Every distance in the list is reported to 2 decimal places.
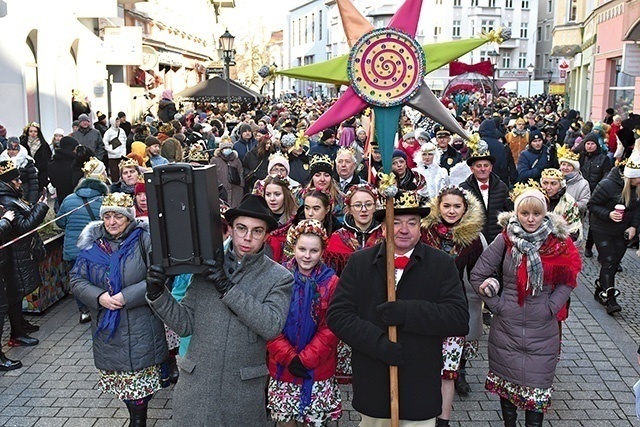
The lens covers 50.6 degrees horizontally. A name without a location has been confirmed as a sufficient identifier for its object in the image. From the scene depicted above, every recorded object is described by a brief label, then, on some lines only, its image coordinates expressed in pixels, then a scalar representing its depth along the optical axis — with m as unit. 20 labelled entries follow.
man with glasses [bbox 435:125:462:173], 11.17
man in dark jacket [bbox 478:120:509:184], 10.89
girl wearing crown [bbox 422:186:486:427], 5.21
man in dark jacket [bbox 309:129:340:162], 11.66
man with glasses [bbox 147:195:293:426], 3.61
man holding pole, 3.58
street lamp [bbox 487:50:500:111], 28.58
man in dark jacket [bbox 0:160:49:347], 6.54
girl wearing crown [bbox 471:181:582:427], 4.63
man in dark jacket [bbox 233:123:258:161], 12.73
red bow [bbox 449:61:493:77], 26.13
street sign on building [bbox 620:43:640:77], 17.52
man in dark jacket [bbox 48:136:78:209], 10.98
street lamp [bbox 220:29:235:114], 16.19
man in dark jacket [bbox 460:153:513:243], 6.46
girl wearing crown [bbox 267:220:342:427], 4.28
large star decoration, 3.93
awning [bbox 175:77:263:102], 16.05
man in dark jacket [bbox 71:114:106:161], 14.34
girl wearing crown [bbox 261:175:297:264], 5.99
